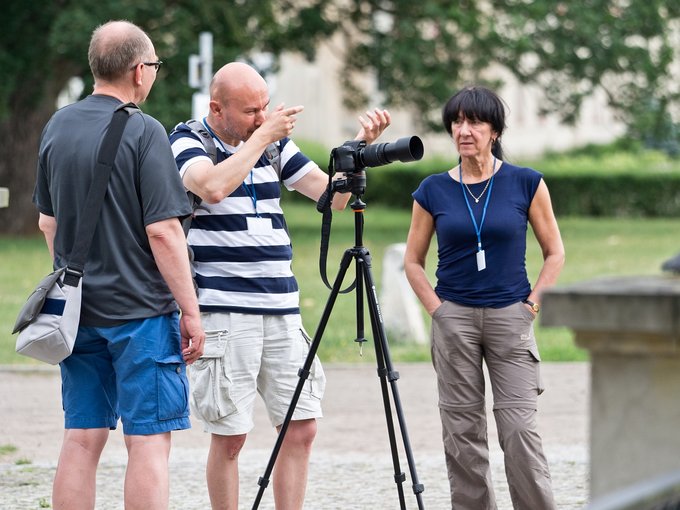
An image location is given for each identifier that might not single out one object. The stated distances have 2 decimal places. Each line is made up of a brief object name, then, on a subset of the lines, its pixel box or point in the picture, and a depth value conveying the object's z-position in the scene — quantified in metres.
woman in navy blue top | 10.49
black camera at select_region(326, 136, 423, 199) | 10.02
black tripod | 10.22
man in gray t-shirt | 9.24
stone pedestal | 5.42
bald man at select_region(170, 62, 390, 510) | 10.18
